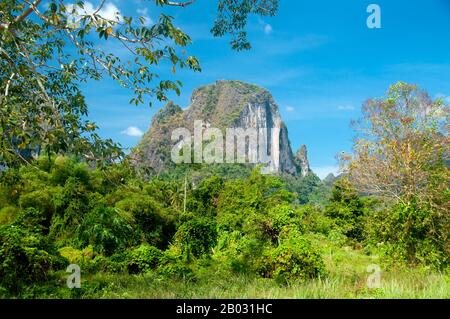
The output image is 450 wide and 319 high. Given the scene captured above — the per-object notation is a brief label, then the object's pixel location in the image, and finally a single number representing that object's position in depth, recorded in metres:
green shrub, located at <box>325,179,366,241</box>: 18.30
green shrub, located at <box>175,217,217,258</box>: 11.14
